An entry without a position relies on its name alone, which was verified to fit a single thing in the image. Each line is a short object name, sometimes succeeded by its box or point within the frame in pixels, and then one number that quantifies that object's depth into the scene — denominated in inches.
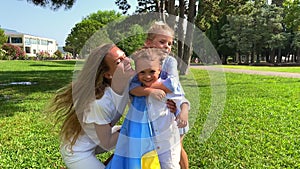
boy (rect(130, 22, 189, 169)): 78.5
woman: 80.6
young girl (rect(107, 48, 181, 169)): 75.5
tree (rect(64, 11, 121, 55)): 2032.1
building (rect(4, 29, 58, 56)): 3550.7
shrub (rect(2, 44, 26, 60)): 1909.8
